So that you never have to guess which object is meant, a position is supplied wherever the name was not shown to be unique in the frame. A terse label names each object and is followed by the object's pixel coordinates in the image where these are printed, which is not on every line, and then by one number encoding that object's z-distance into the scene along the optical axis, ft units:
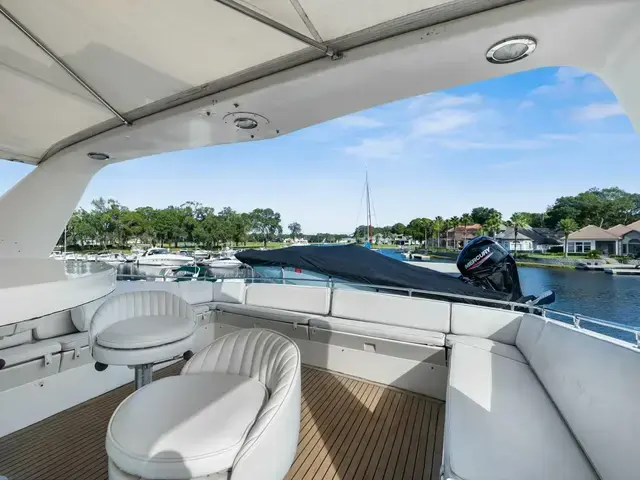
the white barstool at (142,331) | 4.31
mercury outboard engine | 10.02
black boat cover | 8.64
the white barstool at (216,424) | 2.49
